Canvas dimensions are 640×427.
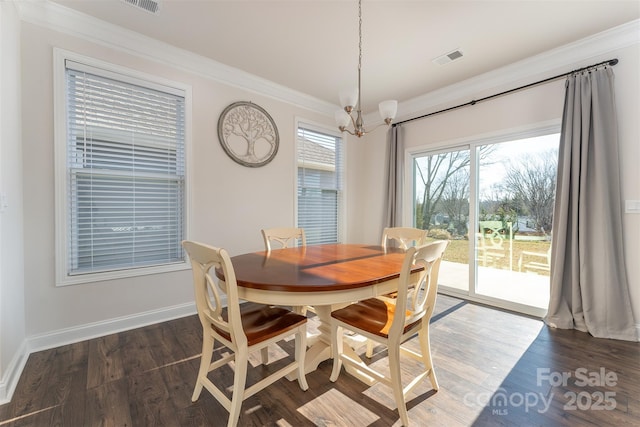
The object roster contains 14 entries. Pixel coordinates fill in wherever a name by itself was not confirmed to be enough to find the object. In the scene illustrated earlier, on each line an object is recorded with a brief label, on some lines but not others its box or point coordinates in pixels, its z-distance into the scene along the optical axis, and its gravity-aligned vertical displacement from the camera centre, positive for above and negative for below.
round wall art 3.07 +0.91
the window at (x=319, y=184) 3.86 +0.39
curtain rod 2.41 +1.34
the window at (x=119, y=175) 2.27 +0.31
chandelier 2.03 +0.80
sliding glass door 2.87 -0.03
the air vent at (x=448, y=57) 2.70 +1.60
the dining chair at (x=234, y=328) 1.30 -0.67
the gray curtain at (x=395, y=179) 3.99 +0.47
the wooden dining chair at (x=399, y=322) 1.37 -0.65
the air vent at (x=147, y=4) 2.06 +1.60
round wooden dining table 1.34 -0.37
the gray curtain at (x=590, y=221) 2.34 -0.08
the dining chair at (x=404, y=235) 2.48 -0.24
